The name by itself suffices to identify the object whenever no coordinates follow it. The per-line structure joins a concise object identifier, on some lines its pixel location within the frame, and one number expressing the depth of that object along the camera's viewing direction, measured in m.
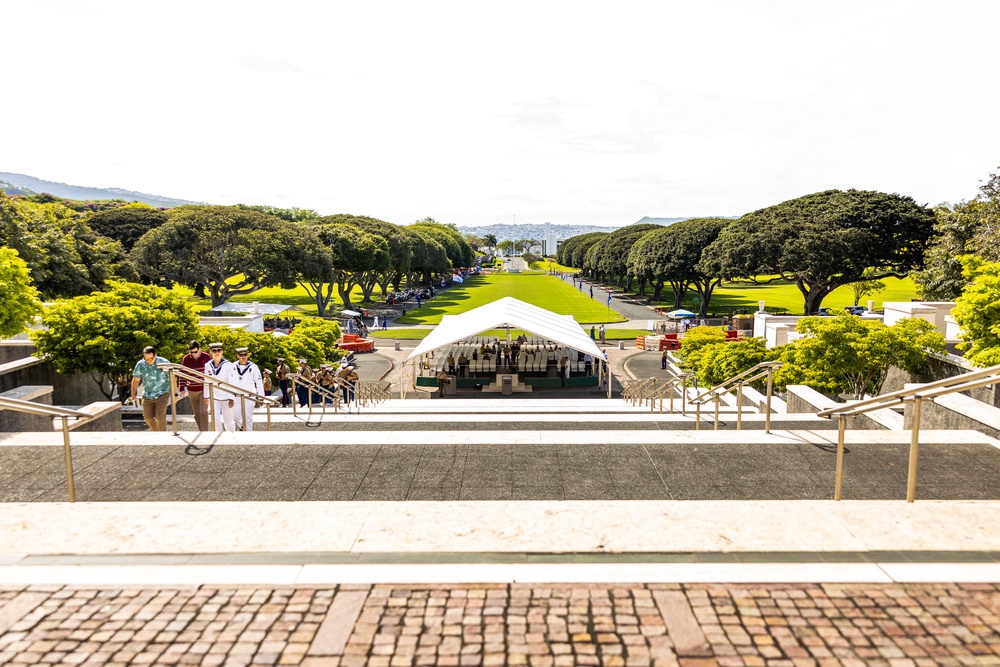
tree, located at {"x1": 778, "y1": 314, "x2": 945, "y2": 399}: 18.53
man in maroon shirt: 10.95
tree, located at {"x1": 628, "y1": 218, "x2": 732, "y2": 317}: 59.53
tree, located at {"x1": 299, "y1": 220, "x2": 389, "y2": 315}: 55.50
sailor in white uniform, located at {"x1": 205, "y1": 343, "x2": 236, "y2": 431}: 10.84
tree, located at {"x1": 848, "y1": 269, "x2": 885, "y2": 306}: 53.30
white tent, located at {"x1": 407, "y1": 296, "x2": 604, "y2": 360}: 23.58
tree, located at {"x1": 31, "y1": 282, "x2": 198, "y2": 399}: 16.56
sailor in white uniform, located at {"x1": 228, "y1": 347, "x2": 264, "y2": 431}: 11.03
